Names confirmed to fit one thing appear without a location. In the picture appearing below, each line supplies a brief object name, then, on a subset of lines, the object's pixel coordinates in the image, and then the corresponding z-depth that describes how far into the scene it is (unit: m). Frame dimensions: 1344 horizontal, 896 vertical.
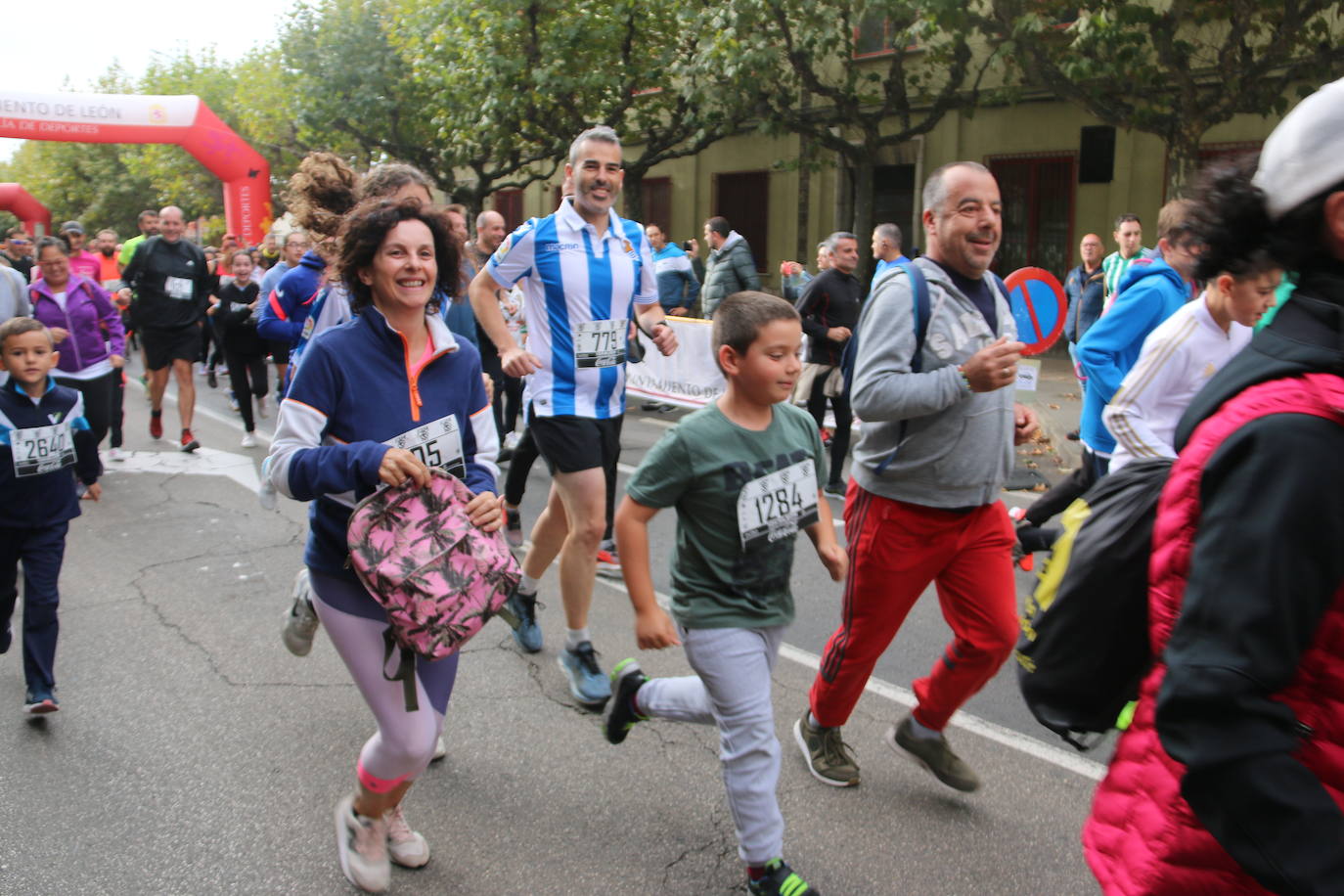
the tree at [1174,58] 12.39
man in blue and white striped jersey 4.72
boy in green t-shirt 2.93
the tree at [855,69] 15.64
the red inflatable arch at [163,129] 21.62
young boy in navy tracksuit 4.23
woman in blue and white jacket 2.88
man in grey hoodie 3.24
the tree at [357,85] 26.31
